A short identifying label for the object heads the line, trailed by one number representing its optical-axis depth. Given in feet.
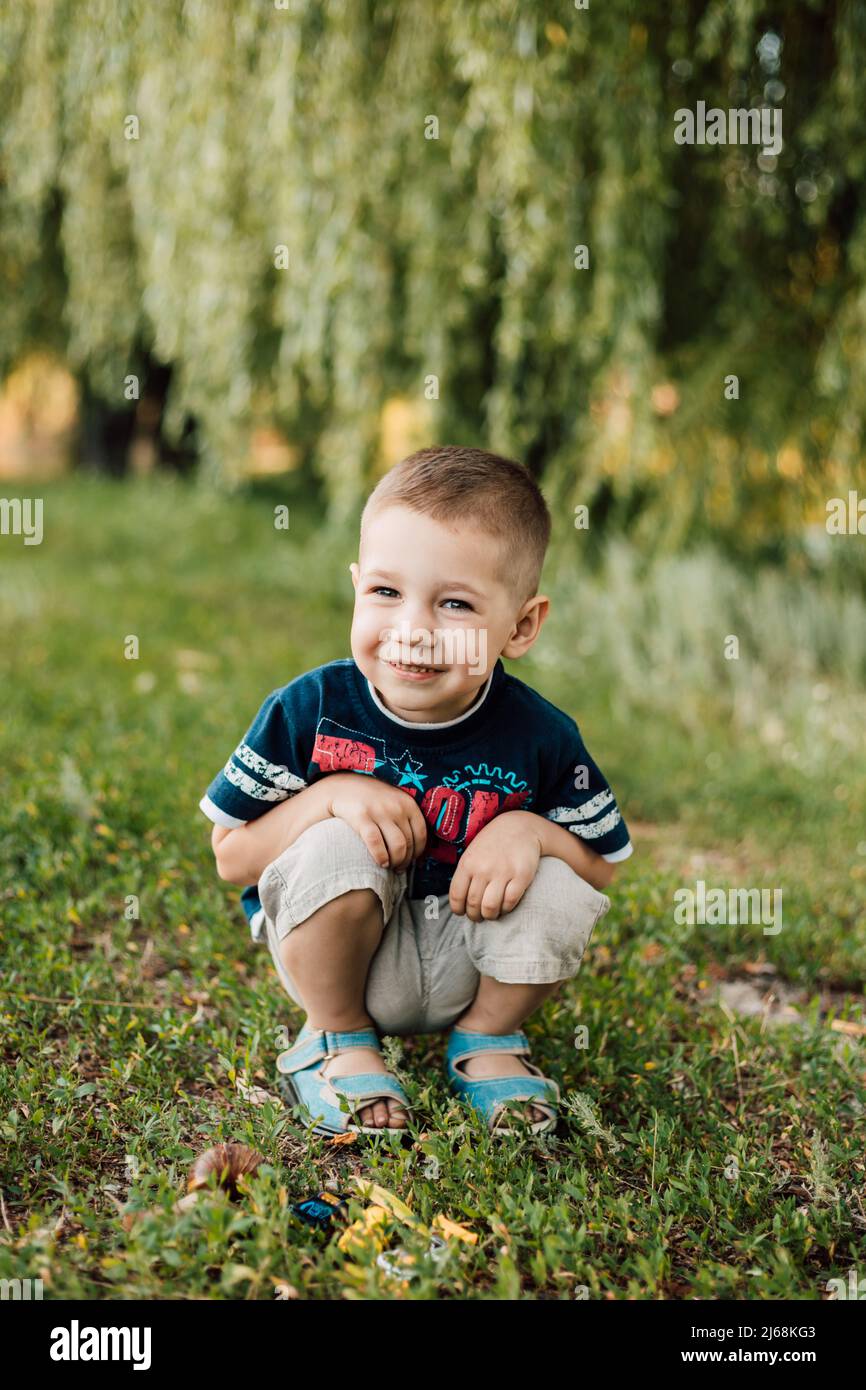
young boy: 6.24
